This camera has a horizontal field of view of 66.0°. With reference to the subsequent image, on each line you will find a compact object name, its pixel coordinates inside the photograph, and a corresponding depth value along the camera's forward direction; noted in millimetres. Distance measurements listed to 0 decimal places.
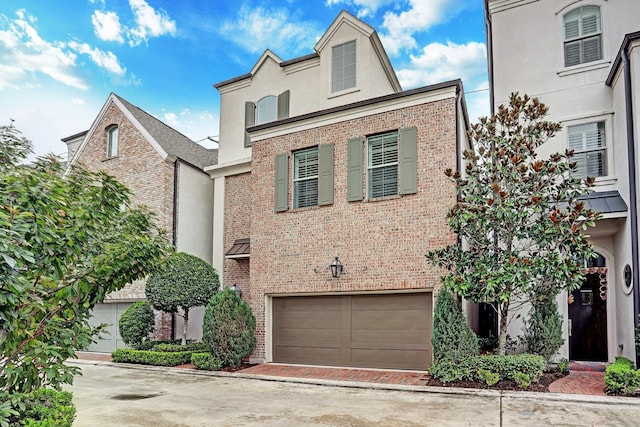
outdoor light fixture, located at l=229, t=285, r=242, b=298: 14375
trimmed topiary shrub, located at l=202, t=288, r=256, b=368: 12359
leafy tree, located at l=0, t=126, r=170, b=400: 3586
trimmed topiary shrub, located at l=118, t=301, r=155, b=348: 14742
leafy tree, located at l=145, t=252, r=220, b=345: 13953
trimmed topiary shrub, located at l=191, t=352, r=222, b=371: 12312
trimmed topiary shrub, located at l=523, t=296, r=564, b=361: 10195
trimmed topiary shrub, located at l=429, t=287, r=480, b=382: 9844
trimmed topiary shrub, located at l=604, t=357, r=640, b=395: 8352
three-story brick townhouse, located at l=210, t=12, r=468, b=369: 11562
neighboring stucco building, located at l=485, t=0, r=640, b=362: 10266
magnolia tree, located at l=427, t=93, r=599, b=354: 9320
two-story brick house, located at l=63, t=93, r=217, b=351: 16594
